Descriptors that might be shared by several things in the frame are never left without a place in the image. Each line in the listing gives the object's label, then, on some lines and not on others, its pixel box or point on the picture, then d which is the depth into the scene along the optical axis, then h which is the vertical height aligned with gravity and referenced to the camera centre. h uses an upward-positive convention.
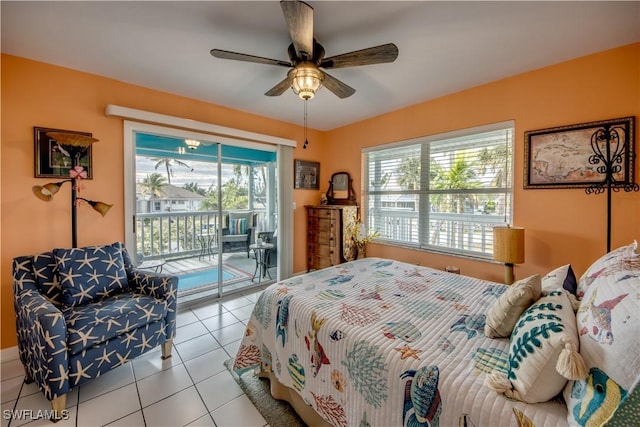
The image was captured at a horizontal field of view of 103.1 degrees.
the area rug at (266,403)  1.59 -1.33
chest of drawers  3.80 -0.43
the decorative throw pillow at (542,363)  0.82 -0.52
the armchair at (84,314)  1.55 -0.75
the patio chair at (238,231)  3.85 -0.36
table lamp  2.30 -0.34
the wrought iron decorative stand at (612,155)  1.99 +0.43
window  2.75 +0.24
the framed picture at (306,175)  4.20 +0.57
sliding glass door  3.25 -0.03
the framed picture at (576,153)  2.02 +0.48
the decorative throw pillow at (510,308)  1.20 -0.48
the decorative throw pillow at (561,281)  1.37 -0.42
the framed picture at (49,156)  2.22 +0.46
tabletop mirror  4.15 +0.29
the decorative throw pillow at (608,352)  0.71 -0.44
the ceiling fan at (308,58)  1.52 +1.03
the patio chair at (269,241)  4.24 -0.55
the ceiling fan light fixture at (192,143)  3.25 +0.85
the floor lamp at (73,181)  2.08 +0.24
